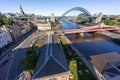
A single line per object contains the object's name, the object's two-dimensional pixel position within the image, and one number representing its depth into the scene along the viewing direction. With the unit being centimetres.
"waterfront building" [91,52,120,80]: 1441
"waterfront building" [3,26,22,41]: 3472
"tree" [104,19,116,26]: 6137
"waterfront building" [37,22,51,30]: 5793
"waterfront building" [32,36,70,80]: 1148
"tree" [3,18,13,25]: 5119
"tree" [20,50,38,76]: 1753
